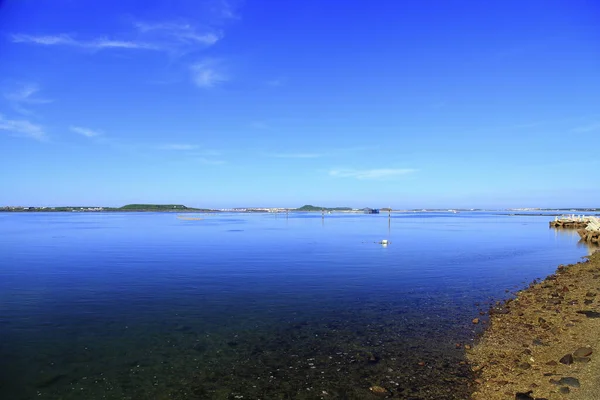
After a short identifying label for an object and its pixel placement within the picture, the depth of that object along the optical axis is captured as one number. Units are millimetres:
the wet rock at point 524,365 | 10480
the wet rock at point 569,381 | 9030
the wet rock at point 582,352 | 10504
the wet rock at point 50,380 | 9859
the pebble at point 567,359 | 10258
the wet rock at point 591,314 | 14236
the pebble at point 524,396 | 8616
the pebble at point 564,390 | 8695
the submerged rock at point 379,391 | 9547
